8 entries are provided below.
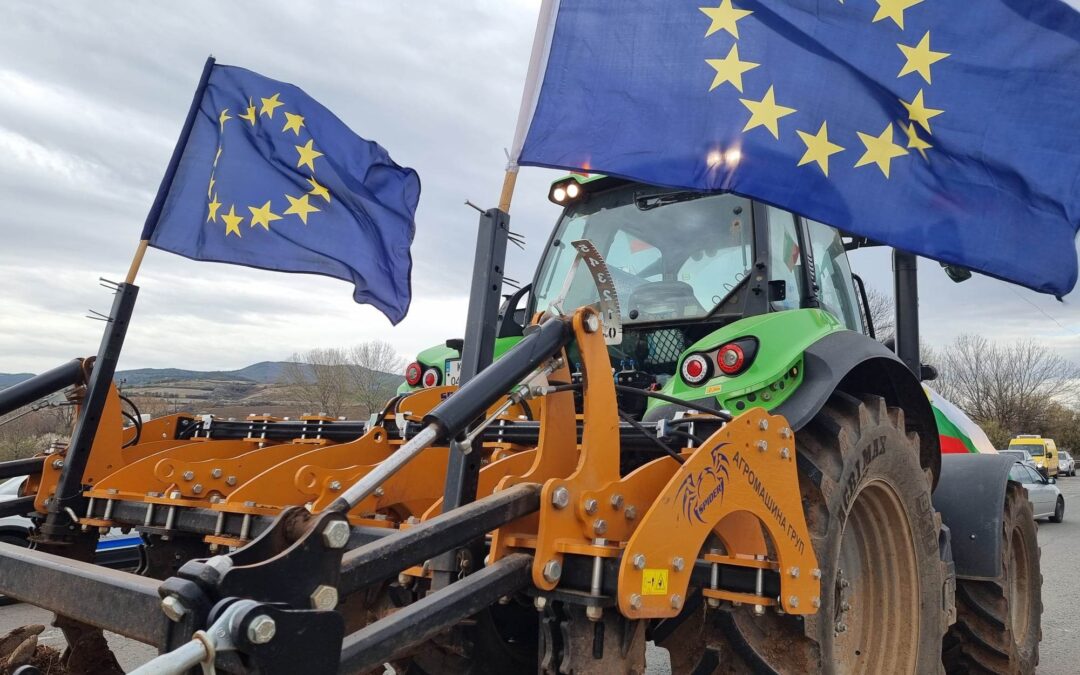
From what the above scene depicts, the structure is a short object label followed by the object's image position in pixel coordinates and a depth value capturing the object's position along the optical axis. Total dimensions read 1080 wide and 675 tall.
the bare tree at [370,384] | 33.75
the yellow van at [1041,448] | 37.86
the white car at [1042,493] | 18.31
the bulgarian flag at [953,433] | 5.73
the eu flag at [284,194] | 5.13
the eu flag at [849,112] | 2.99
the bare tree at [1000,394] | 56.75
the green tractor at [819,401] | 2.90
